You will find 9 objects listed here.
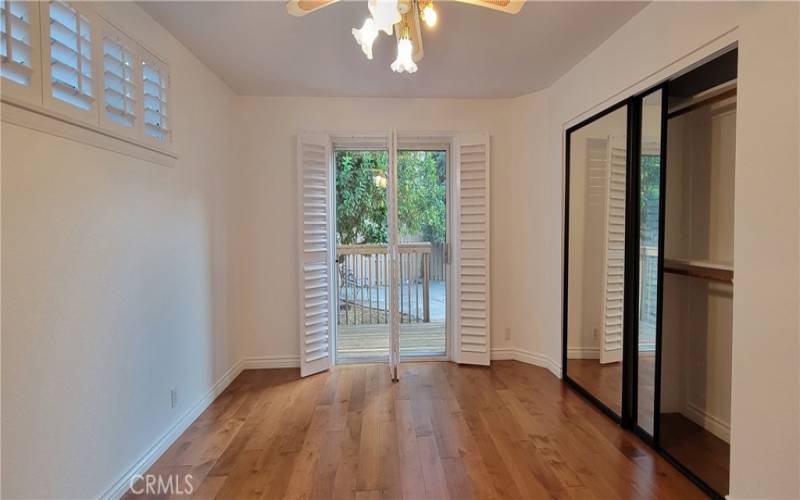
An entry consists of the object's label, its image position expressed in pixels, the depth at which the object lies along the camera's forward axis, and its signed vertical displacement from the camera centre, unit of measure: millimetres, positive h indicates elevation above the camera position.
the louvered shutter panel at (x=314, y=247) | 3238 -101
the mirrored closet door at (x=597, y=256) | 2449 -155
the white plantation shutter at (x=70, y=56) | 1462 +766
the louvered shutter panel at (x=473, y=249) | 3414 -129
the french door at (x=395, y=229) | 3262 +63
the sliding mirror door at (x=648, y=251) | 2107 -97
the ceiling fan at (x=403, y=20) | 1230 +865
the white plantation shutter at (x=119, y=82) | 1749 +781
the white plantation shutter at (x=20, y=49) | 1262 +676
